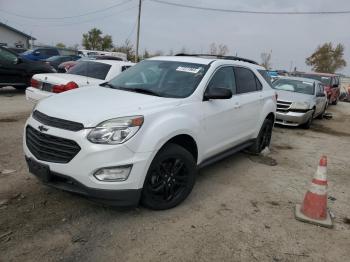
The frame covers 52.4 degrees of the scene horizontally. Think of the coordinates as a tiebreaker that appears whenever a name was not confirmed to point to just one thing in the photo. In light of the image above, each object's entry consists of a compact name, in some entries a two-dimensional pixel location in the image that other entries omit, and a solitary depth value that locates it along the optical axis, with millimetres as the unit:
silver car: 10359
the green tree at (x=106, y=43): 49312
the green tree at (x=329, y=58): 50500
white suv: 3439
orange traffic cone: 4168
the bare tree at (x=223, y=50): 49488
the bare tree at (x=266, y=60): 58100
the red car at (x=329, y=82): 19031
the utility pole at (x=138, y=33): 32938
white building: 45094
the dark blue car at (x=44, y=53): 22406
